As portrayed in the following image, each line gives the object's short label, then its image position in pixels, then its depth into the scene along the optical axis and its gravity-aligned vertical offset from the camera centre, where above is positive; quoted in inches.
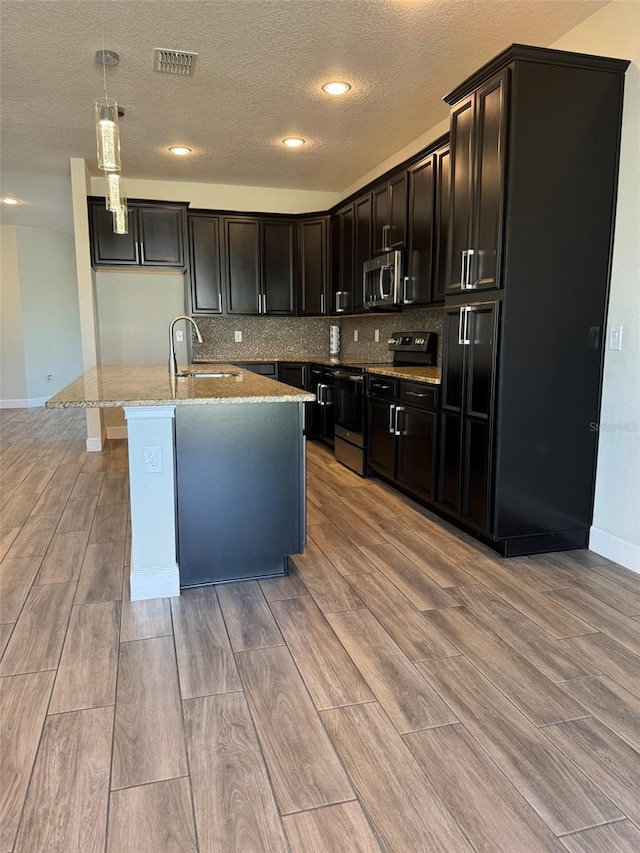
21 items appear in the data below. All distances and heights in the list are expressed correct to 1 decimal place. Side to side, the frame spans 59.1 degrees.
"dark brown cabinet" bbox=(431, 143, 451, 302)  144.1 +31.2
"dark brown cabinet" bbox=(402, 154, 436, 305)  152.1 +31.1
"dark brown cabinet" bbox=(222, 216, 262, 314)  232.5 +33.0
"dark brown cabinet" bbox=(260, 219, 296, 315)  237.0 +32.5
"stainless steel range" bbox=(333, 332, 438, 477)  177.5 -16.3
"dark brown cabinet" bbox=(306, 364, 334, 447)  211.8 -23.6
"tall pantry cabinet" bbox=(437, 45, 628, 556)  104.6 +12.4
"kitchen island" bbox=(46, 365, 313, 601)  95.5 -24.1
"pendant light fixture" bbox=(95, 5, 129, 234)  100.5 +37.4
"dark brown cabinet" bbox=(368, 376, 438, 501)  138.6 -23.9
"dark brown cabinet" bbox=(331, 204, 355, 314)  214.8 +32.7
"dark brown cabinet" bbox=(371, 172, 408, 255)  168.2 +40.2
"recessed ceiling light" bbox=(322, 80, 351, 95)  140.3 +64.0
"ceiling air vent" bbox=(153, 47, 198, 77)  124.3 +63.2
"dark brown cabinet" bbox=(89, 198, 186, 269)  213.8 +40.5
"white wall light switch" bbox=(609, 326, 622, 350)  110.7 +1.3
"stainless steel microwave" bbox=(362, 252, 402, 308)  169.8 +20.1
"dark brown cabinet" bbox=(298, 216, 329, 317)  235.1 +32.5
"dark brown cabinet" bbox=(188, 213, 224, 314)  227.8 +32.0
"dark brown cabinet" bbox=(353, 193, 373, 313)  195.5 +37.5
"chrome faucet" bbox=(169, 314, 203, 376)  133.4 -4.4
